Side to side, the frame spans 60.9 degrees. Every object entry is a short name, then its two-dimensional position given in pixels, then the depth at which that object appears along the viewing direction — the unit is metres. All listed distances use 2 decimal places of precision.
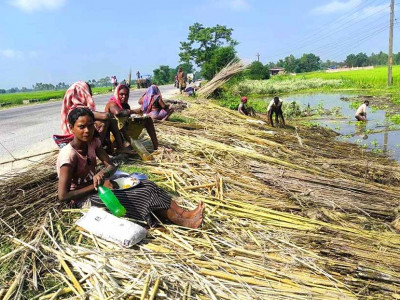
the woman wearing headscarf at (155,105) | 7.02
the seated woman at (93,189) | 2.87
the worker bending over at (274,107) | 9.59
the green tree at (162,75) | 56.29
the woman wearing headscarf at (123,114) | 5.09
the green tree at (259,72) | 45.41
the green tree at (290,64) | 103.67
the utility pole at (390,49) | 26.39
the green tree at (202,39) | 40.00
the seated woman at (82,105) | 4.35
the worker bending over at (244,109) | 10.36
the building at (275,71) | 91.65
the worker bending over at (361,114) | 12.79
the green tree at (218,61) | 22.56
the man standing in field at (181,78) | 18.13
